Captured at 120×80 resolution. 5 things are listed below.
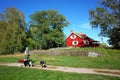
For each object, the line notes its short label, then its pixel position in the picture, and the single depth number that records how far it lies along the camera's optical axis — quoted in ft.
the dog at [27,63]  32.93
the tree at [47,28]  112.67
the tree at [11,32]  89.96
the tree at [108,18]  73.63
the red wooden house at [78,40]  116.76
